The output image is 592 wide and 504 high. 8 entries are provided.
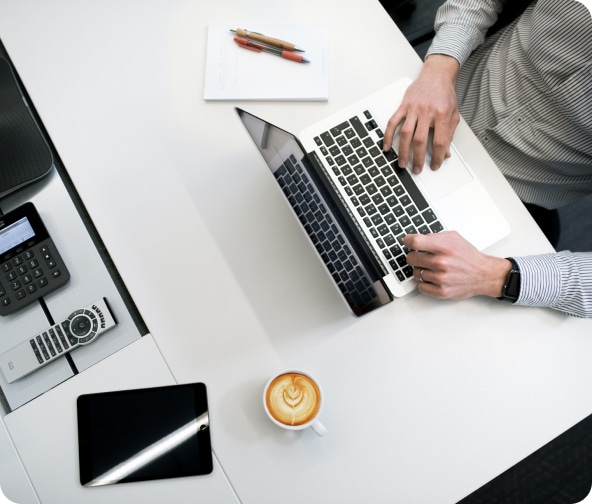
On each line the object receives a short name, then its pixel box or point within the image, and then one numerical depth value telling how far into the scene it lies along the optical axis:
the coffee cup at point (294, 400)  0.66
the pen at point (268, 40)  0.83
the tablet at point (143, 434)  0.71
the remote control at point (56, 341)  0.76
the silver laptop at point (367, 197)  0.68
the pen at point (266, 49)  0.83
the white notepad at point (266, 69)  0.82
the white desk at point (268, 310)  0.71
